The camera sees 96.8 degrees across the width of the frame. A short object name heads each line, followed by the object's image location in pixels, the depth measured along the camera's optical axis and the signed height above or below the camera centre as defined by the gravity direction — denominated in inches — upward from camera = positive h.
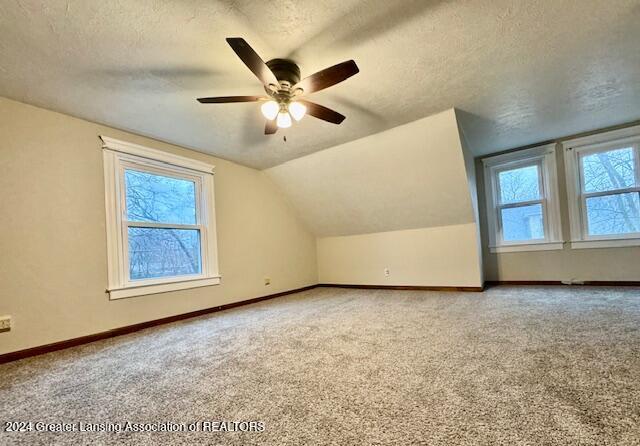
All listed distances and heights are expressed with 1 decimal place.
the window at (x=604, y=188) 148.2 +16.7
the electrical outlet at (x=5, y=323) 88.0 -21.0
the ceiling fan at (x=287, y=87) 69.1 +41.2
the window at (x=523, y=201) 165.8 +14.4
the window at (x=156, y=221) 115.3 +11.5
